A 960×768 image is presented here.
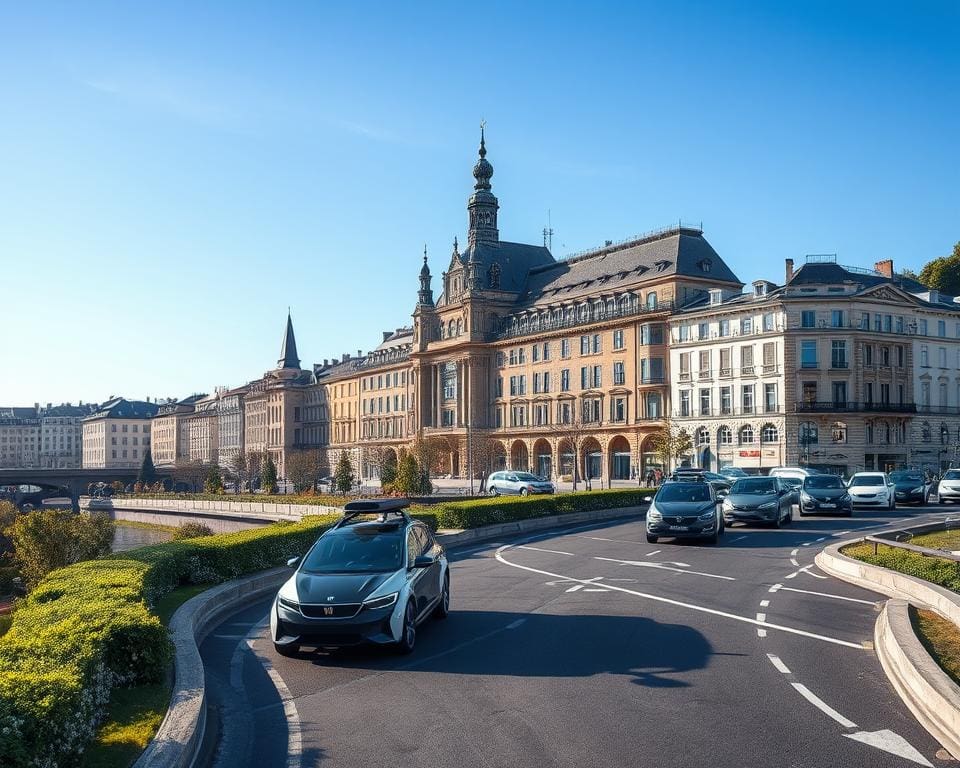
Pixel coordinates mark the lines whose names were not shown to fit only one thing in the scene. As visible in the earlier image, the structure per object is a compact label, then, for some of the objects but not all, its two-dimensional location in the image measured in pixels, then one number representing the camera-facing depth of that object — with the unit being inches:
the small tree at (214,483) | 3425.2
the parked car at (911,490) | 1684.3
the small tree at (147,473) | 4549.7
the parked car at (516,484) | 2069.4
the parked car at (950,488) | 1718.8
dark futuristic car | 479.8
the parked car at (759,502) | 1206.3
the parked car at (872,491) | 1562.5
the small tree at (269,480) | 3373.5
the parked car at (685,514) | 1005.2
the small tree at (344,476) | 2824.8
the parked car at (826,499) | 1412.4
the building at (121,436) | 7662.4
